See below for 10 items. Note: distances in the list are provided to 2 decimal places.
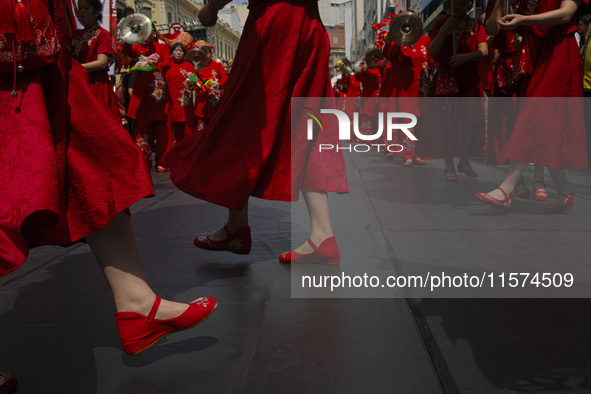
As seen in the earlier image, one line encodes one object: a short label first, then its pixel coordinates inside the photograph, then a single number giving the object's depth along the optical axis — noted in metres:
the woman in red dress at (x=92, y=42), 4.31
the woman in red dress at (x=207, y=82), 10.78
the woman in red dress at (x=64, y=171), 1.41
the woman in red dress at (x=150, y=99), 7.99
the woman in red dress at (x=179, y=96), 8.48
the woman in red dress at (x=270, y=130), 2.59
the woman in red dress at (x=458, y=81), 5.52
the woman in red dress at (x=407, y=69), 8.14
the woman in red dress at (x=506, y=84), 4.33
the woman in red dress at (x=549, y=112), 3.88
